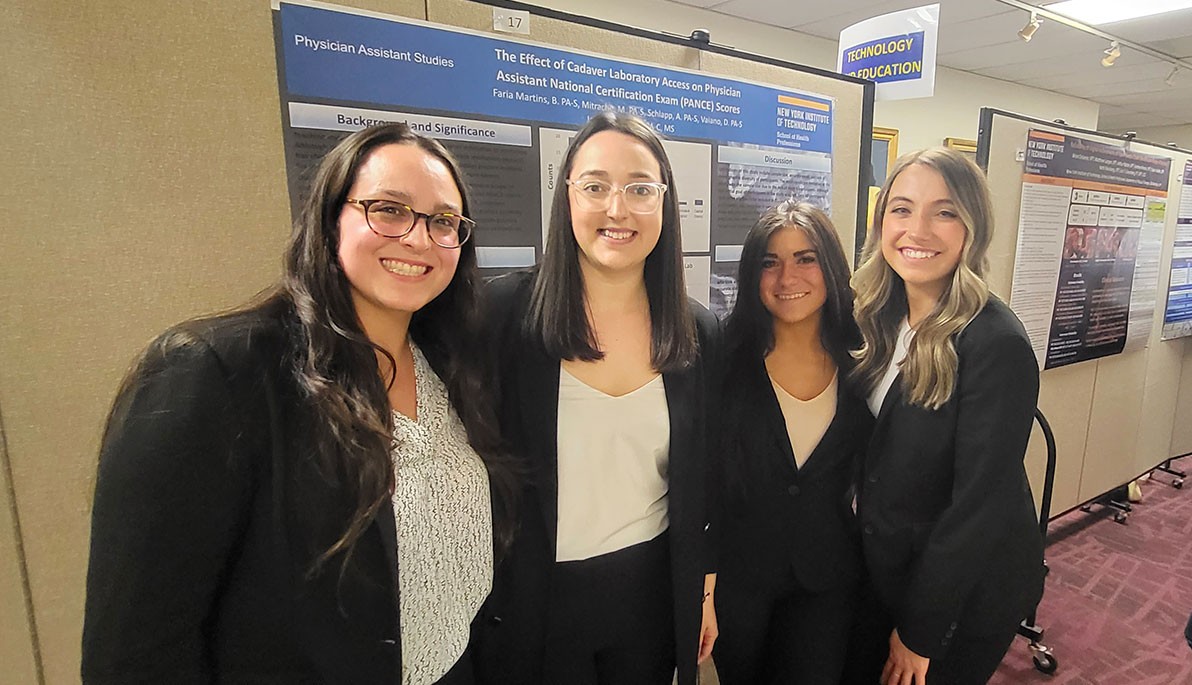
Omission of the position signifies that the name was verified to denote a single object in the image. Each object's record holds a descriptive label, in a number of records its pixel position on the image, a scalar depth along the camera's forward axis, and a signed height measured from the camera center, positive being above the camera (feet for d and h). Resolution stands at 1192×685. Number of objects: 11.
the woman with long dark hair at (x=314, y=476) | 2.43 -1.04
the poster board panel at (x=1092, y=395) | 8.30 -2.85
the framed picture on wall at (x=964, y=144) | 19.24 +3.09
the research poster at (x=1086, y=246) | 8.80 -0.11
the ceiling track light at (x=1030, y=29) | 12.22 +4.27
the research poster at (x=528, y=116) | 3.94 +0.99
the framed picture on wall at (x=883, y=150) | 17.49 +2.63
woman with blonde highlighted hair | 4.33 -1.46
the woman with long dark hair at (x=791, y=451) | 4.57 -1.61
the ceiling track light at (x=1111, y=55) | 14.21 +4.39
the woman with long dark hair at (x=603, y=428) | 3.79 -1.22
